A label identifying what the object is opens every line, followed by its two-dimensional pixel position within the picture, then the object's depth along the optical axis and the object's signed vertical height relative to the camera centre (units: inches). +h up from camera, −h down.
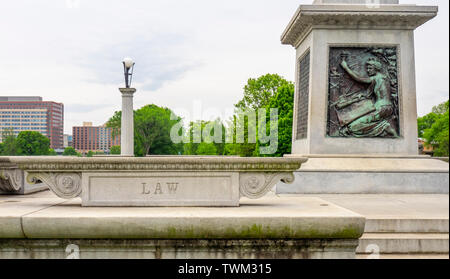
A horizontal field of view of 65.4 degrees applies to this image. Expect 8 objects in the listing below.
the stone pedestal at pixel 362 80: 419.8 +85.2
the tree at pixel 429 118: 2197.3 +199.0
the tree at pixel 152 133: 2434.8 +126.4
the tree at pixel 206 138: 2590.3 +95.4
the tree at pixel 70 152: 3848.4 -14.2
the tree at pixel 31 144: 3120.1 +62.6
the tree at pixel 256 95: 1617.9 +259.5
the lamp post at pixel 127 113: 759.1 +83.5
